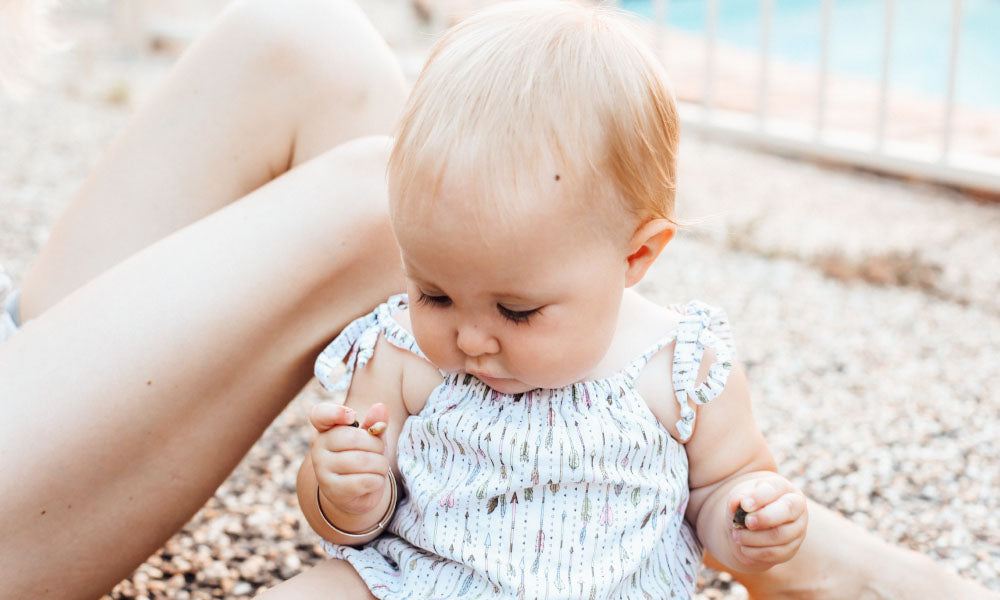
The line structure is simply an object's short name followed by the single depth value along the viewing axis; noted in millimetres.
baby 906
